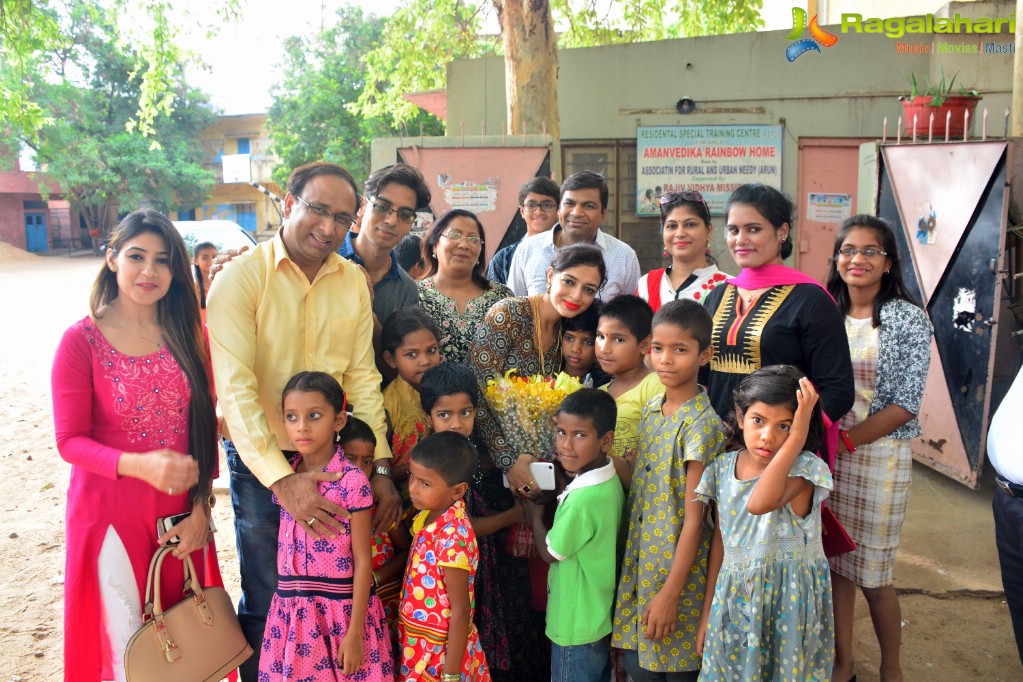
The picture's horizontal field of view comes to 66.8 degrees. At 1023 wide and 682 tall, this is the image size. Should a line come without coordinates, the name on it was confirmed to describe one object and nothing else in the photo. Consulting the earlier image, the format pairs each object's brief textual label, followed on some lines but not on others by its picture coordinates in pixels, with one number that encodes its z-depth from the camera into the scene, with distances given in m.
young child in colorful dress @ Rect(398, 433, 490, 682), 2.39
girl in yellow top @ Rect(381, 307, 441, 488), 2.84
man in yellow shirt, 2.37
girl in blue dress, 2.30
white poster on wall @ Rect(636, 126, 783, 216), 8.98
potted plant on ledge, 5.72
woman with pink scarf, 2.54
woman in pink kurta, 2.40
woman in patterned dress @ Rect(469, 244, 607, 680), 2.80
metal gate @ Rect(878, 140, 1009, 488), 4.70
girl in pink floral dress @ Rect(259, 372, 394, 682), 2.39
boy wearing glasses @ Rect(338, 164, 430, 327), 3.06
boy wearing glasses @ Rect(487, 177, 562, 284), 4.45
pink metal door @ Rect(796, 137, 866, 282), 9.03
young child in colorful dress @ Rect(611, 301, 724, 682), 2.43
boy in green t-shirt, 2.44
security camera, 9.08
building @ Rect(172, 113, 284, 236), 31.81
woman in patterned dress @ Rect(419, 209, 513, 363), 3.15
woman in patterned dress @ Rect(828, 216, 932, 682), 2.94
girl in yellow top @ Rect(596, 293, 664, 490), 2.68
